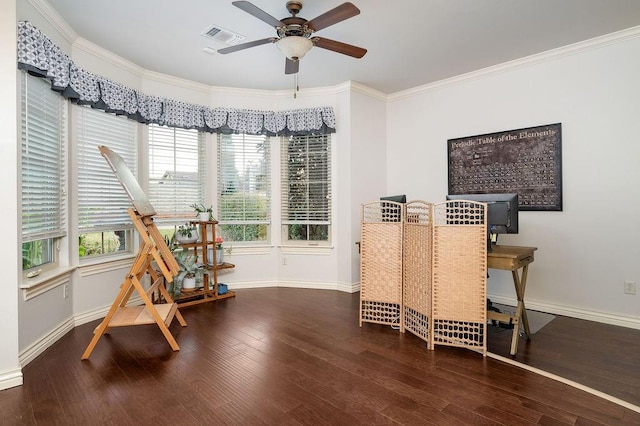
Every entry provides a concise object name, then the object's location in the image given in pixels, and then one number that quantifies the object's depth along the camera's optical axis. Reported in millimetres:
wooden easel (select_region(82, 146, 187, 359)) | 2877
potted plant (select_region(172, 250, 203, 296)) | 4293
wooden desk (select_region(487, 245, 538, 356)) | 2815
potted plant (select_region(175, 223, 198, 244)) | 4281
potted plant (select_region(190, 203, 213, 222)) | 4457
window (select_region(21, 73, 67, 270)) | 2760
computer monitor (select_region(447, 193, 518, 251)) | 3123
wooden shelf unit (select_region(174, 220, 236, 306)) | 4289
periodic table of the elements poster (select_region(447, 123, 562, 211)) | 3814
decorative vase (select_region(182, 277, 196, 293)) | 4316
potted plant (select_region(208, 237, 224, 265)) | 4602
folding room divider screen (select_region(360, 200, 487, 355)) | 2822
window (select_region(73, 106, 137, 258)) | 3578
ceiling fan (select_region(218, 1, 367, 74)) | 2561
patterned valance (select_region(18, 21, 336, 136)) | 2741
